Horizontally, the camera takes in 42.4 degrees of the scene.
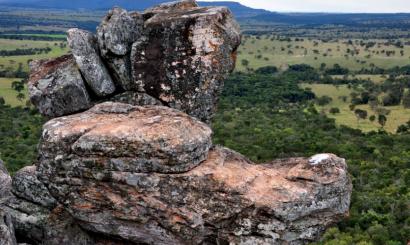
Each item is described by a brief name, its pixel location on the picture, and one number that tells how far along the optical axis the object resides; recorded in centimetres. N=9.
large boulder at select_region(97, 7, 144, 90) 2230
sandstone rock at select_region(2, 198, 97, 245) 2098
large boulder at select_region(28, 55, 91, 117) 2227
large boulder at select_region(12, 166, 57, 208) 2180
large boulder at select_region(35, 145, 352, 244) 1908
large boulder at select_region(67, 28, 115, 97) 2241
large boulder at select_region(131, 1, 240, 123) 2202
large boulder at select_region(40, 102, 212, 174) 1886
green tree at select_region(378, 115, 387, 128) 11400
